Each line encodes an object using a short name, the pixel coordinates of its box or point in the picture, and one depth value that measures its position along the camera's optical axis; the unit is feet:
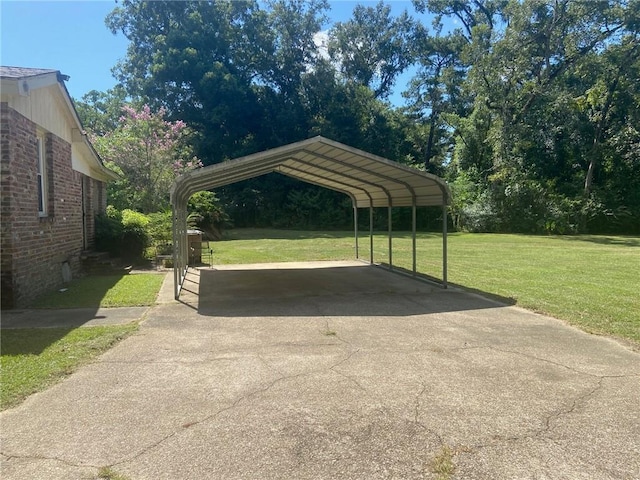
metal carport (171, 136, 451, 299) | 26.81
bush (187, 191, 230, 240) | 75.41
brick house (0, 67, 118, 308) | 23.95
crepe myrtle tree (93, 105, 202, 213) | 68.54
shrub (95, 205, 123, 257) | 44.04
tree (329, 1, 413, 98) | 137.69
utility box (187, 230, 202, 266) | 47.39
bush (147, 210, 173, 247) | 51.58
